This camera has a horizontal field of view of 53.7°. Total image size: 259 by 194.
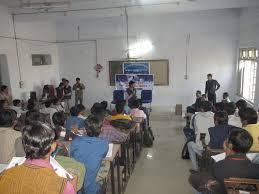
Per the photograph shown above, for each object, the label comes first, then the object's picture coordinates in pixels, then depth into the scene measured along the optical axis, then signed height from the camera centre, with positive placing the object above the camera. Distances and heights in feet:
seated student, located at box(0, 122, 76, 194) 4.58 -1.89
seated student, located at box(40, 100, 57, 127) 18.04 -2.93
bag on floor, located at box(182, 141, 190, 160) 15.26 -5.20
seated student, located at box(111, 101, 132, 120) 14.17 -2.60
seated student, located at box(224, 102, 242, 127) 12.34 -2.55
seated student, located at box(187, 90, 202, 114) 19.44 -3.26
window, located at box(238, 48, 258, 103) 21.58 -0.65
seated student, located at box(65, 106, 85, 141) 12.84 -2.69
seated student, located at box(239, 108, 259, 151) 9.59 -2.26
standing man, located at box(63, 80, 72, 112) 27.89 -2.56
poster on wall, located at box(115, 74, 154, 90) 28.84 -1.52
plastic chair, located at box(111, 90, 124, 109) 27.99 -2.92
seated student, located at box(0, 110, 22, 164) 9.45 -2.69
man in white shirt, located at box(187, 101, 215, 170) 11.90 -3.00
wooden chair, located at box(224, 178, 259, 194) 6.31 -2.96
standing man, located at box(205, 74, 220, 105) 24.99 -2.14
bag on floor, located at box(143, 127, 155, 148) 17.63 -5.01
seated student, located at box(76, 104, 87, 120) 13.79 -2.28
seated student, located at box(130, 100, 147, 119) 16.38 -2.80
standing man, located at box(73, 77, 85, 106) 28.60 -2.36
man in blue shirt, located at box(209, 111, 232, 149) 10.23 -2.73
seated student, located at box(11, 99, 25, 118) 18.18 -2.63
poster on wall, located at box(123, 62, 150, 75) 28.71 -0.05
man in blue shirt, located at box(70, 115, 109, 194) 7.97 -2.67
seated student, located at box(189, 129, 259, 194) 6.53 -2.56
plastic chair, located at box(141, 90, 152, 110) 27.27 -3.06
